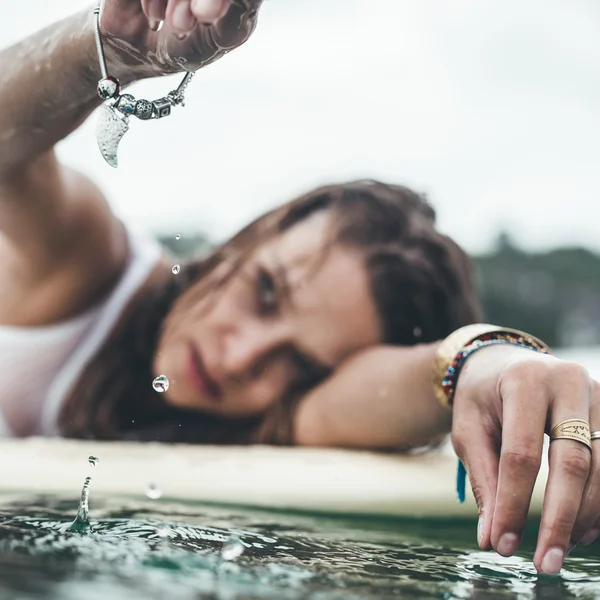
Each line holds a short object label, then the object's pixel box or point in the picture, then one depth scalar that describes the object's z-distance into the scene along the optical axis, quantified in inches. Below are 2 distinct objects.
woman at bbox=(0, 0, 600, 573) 45.5
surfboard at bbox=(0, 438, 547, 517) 37.6
